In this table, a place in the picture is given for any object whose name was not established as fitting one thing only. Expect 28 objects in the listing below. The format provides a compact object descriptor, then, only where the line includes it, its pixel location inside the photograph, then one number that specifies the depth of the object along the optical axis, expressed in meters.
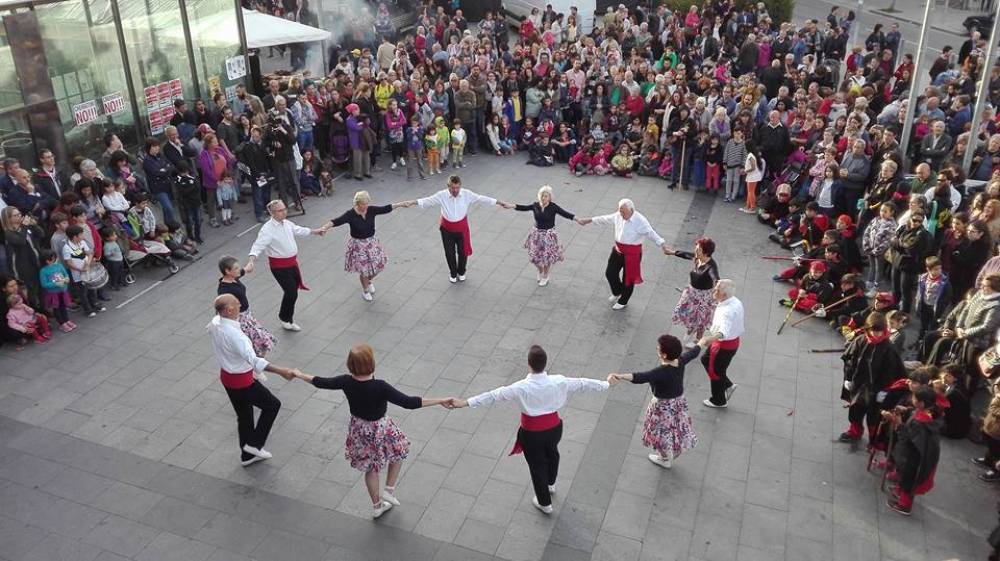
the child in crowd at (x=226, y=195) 13.43
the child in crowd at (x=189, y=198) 12.33
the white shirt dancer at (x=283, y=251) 9.48
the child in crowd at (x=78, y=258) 10.31
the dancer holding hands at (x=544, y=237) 10.75
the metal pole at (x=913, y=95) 12.17
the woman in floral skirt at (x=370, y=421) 6.41
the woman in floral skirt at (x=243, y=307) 8.32
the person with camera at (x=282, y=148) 13.54
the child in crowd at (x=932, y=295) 9.18
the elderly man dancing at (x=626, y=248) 9.99
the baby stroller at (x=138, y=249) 11.65
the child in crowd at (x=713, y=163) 14.41
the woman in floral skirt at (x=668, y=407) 6.82
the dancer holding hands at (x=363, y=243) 10.38
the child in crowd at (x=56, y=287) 10.20
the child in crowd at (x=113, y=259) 11.11
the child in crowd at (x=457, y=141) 16.03
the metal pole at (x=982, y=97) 11.05
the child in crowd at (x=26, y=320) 9.85
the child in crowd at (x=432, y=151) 15.52
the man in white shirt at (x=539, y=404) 6.45
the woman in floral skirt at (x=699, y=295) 9.02
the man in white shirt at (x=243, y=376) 7.02
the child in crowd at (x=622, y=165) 15.66
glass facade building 11.88
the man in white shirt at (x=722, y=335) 7.85
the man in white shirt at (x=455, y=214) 10.90
